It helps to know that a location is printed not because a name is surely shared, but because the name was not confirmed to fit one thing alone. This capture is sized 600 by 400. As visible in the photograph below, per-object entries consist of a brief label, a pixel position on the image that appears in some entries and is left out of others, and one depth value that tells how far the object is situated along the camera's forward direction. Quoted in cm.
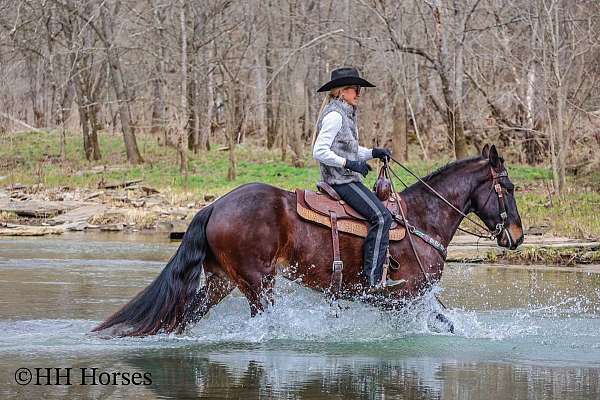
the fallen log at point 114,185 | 5500
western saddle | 1697
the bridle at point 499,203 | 1824
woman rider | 1700
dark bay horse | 1644
